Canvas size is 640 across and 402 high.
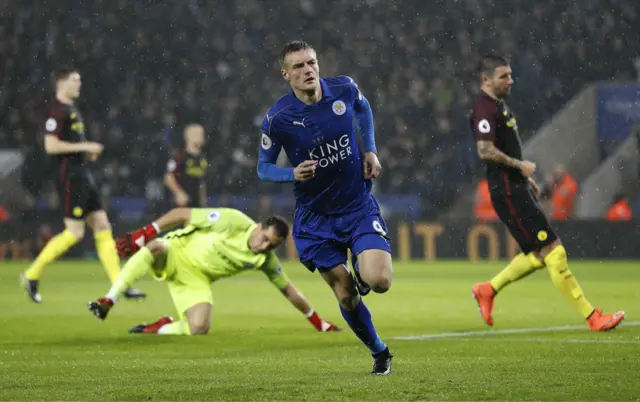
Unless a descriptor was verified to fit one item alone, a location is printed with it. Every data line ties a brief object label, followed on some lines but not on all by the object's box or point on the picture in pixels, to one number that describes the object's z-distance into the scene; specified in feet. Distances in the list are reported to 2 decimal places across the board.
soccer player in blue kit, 43.11
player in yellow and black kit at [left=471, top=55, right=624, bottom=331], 59.98
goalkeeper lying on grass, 60.29
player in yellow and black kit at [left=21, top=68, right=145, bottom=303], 79.00
